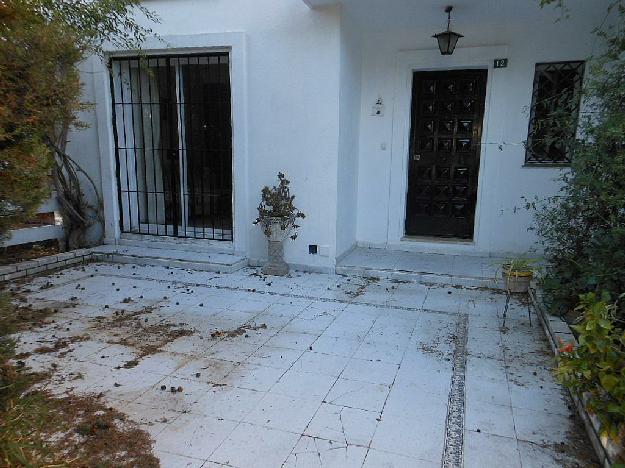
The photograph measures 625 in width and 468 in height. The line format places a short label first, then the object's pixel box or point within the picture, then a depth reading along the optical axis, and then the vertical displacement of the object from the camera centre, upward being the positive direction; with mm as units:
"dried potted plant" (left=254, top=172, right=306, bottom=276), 5008 -682
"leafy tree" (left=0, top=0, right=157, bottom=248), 1654 +252
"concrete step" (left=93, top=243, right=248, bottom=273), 5301 -1248
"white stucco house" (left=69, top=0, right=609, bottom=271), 4965 +494
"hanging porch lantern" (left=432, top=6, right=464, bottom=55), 4742 +1348
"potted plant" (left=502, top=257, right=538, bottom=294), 4195 -1077
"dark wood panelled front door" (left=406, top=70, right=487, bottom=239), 5547 +156
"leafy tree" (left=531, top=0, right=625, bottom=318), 2955 -332
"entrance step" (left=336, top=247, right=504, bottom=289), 4816 -1232
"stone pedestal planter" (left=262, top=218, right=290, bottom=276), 5070 -1112
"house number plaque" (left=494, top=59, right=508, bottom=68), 5210 +1203
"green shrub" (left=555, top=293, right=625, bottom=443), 1816 -891
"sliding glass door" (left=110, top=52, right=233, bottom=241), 5641 +199
